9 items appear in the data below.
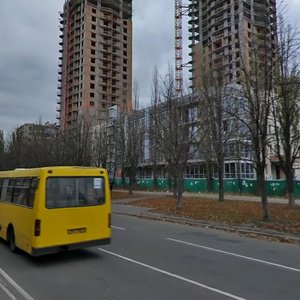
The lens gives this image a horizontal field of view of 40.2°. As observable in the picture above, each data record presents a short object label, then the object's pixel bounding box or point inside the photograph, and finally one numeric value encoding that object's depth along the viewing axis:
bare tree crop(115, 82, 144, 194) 40.84
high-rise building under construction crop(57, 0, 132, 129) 135.12
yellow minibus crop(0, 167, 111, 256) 9.45
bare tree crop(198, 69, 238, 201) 28.03
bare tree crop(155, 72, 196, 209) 24.84
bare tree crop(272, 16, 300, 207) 17.95
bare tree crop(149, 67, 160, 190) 29.70
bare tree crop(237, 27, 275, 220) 17.62
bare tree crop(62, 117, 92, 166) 39.97
